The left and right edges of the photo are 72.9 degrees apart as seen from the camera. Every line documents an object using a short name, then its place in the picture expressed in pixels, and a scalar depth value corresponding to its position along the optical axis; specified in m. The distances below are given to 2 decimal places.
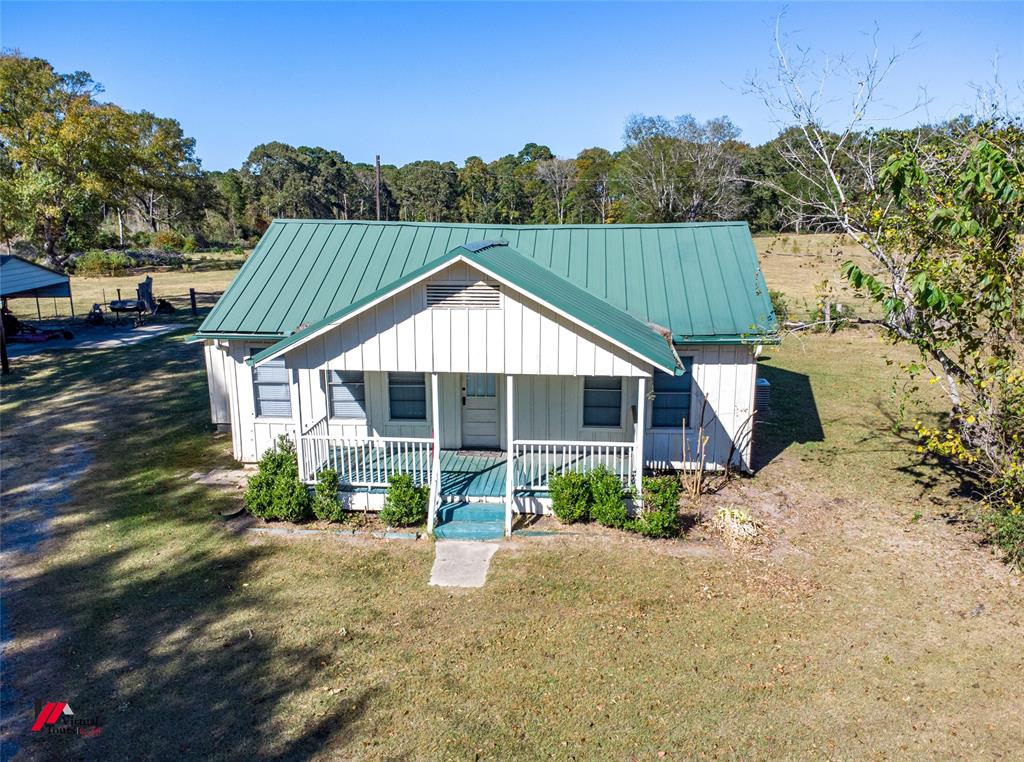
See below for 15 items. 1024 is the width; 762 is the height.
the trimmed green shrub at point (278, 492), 10.87
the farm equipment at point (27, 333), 24.98
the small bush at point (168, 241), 56.03
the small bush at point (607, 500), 10.54
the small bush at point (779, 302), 25.05
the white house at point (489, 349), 10.12
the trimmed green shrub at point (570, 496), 10.64
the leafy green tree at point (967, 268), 8.74
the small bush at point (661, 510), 10.27
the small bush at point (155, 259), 49.50
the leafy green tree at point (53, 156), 30.55
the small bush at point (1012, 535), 9.45
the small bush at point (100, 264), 43.75
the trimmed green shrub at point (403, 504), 10.65
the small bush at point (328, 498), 10.85
